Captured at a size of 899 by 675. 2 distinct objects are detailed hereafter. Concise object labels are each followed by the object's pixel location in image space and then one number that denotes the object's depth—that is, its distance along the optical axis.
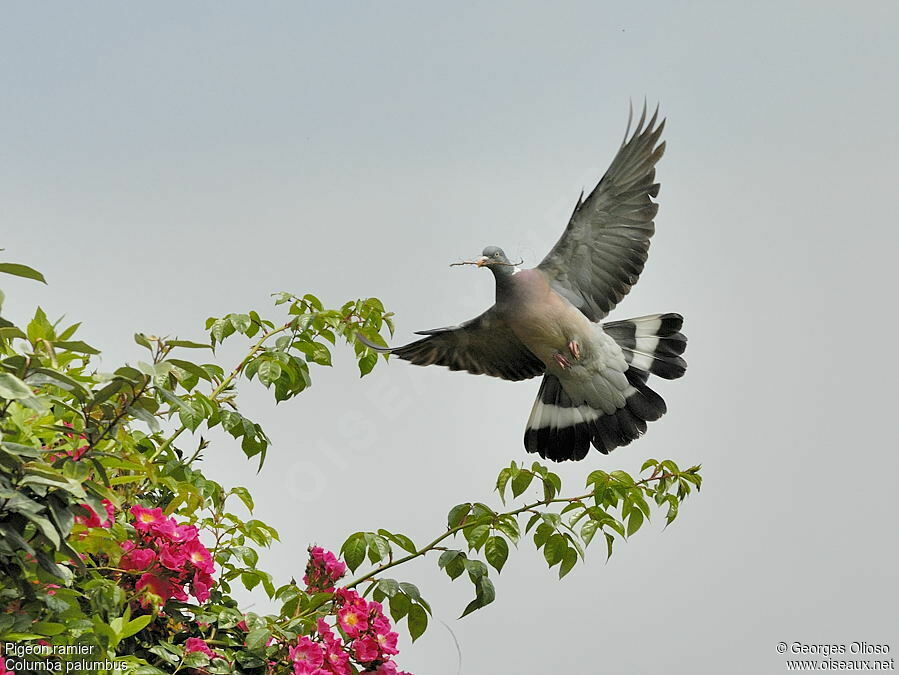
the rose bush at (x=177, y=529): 19.25
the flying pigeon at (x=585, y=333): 21.39
